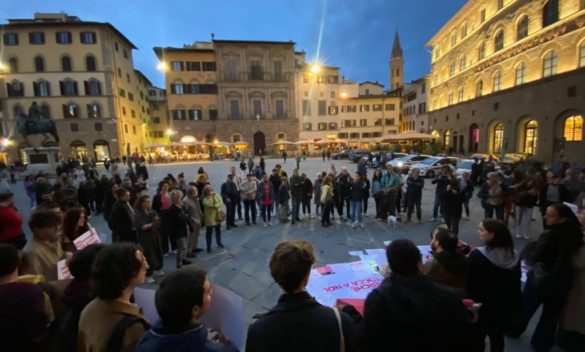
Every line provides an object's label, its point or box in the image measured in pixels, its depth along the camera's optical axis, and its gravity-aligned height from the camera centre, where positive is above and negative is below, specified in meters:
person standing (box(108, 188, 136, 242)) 4.71 -1.13
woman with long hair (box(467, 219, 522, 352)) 2.50 -1.21
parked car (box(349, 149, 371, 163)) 27.41 -0.83
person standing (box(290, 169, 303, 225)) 8.07 -1.33
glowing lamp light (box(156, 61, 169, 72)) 34.22 +11.21
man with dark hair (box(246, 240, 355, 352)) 1.33 -0.87
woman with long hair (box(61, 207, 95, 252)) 3.26 -0.86
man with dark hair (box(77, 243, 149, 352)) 1.47 -0.88
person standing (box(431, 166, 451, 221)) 7.25 -0.95
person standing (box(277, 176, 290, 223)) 8.18 -1.52
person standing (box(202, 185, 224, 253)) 5.98 -1.28
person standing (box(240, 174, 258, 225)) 7.90 -1.27
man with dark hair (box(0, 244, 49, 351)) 1.55 -0.93
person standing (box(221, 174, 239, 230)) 7.54 -1.30
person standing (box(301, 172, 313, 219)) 8.22 -1.30
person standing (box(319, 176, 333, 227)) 7.62 -1.51
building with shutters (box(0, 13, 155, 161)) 32.00 +8.81
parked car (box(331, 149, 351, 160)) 32.38 -0.92
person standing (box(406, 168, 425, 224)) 7.64 -1.30
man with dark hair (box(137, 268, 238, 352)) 1.25 -0.80
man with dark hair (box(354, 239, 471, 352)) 1.60 -1.00
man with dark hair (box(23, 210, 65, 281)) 2.56 -0.89
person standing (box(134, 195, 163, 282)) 4.45 -1.26
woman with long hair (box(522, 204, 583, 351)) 2.57 -1.20
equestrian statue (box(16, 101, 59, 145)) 18.00 +2.12
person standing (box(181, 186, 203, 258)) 5.63 -1.32
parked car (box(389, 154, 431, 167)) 16.89 -0.89
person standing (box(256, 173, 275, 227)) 8.02 -1.39
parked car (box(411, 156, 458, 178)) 16.00 -1.14
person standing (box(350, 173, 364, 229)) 7.49 -1.39
